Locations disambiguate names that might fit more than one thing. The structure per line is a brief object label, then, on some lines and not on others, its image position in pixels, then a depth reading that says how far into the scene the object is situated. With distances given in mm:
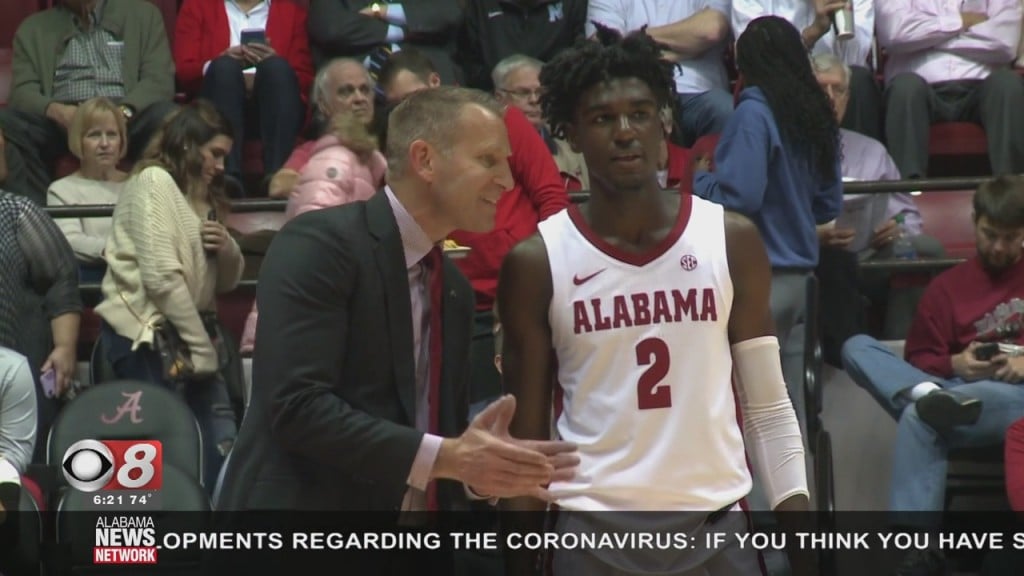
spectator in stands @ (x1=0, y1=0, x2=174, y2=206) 15211
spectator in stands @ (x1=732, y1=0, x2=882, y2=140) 14523
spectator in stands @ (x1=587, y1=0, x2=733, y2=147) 14328
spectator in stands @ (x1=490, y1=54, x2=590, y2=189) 12945
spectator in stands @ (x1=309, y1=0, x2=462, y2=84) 15578
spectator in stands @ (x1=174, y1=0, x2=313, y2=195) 15430
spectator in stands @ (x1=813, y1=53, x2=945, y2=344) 12500
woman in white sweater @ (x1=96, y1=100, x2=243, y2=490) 12000
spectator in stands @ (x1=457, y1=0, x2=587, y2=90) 15445
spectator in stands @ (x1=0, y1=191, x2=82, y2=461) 11844
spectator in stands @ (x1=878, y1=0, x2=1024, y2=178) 14789
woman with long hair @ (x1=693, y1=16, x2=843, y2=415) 10547
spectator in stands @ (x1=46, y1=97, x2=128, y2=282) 13734
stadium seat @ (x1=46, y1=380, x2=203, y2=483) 11531
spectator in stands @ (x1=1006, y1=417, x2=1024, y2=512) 10937
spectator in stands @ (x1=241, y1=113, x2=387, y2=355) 11383
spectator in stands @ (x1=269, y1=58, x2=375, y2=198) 13734
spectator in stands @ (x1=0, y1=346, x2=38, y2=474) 11008
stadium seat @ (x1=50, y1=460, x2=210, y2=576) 10703
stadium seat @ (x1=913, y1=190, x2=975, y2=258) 14820
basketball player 6484
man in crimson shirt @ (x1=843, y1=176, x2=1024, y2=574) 11484
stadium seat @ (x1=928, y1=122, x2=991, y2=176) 15328
